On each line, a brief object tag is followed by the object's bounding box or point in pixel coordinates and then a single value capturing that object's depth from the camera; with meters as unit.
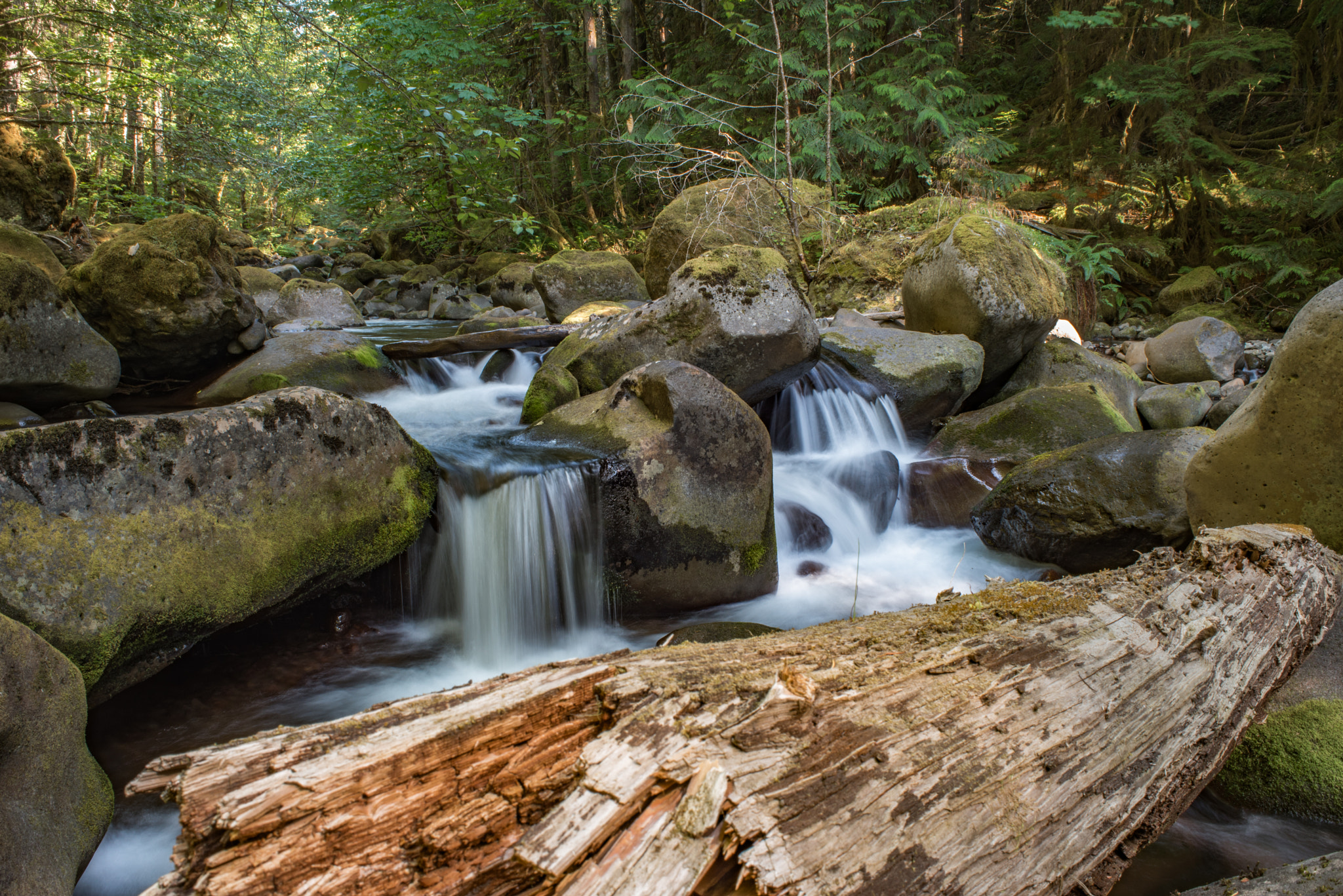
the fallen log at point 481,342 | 7.20
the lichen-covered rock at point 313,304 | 10.54
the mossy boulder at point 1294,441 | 3.21
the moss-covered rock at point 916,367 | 7.20
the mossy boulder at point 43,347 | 4.37
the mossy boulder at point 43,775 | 1.94
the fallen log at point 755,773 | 1.20
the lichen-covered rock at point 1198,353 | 8.92
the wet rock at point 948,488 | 5.75
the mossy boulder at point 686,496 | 4.13
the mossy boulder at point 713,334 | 5.85
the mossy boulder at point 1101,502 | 4.55
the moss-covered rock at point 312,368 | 5.67
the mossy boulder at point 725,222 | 10.84
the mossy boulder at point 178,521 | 2.52
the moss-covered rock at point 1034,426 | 6.53
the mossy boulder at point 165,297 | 5.32
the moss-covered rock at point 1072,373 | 7.83
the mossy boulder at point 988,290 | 7.43
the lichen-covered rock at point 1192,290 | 11.91
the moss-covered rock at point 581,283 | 11.82
